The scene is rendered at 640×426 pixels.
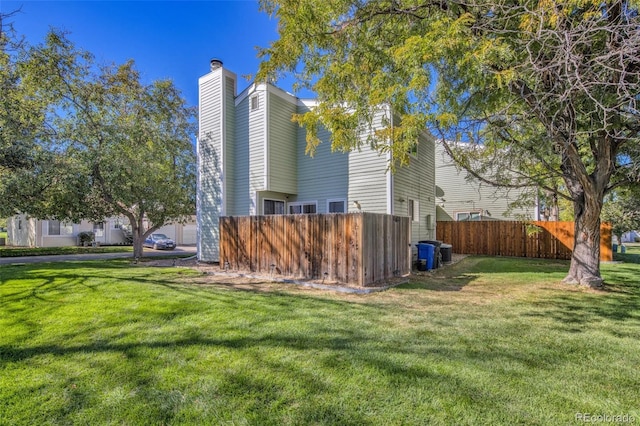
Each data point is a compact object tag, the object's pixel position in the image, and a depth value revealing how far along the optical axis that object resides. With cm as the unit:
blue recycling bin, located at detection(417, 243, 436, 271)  998
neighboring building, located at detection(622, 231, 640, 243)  3261
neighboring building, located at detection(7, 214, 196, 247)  2055
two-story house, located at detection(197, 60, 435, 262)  1059
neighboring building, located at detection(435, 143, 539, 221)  1750
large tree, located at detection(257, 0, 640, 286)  444
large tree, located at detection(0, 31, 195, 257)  1070
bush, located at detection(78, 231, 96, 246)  2142
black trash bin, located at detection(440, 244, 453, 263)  1158
